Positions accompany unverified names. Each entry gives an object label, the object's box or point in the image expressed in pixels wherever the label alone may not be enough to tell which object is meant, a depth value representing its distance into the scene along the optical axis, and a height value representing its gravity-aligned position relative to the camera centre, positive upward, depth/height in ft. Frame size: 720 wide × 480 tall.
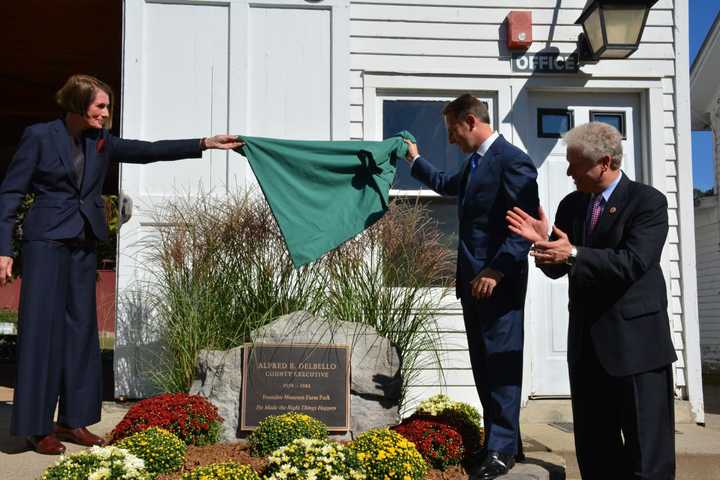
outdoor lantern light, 15.94 +6.03
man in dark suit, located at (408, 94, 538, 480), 9.97 +0.24
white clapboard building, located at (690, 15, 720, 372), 35.78 +4.02
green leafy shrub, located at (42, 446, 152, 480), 8.79 -2.30
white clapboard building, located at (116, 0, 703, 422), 16.98 +4.85
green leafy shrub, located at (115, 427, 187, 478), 9.78 -2.31
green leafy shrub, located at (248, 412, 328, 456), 10.72 -2.26
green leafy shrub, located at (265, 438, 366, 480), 9.16 -2.36
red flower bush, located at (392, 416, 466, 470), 10.74 -2.40
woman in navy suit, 10.88 +0.35
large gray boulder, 12.08 -1.45
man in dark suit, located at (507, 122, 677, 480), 8.68 -0.35
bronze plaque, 12.01 -1.67
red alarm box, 17.29 +6.30
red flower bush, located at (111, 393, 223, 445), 11.05 -2.11
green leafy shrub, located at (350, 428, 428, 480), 9.68 -2.41
